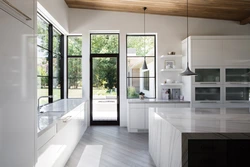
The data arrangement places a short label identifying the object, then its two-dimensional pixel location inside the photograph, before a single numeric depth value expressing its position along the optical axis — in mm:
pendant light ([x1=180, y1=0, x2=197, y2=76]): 3356
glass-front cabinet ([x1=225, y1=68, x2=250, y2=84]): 5203
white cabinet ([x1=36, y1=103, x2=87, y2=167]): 2301
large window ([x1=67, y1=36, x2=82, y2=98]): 6086
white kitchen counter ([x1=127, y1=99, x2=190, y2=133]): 5273
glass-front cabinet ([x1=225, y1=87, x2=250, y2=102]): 5230
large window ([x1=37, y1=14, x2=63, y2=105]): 4179
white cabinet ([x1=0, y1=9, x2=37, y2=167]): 1217
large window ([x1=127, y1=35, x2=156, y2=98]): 6078
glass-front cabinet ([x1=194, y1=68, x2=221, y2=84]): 5184
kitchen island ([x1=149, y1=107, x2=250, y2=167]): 1831
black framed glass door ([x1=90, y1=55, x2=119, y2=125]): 6133
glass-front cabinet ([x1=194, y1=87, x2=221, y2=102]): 5199
